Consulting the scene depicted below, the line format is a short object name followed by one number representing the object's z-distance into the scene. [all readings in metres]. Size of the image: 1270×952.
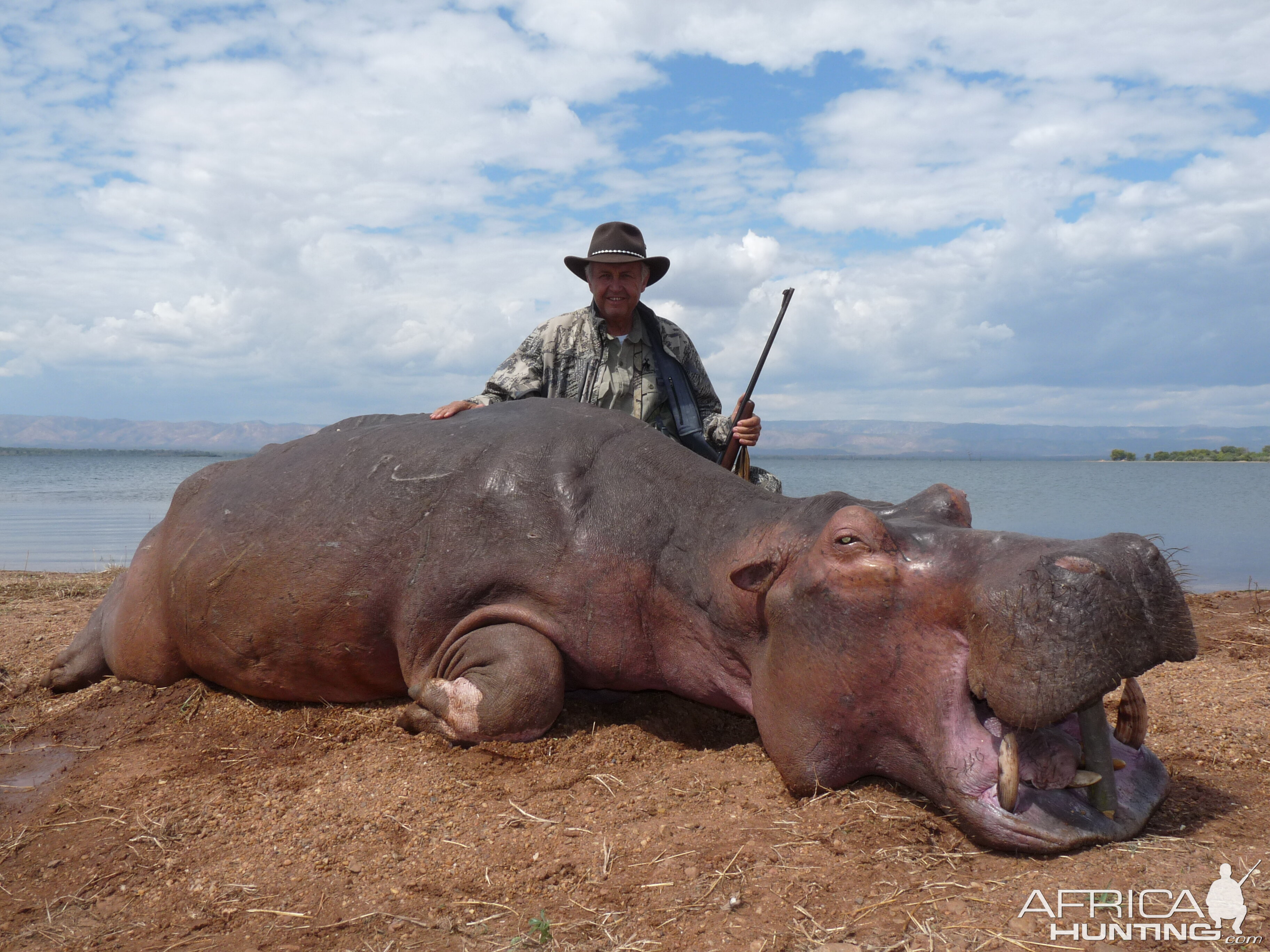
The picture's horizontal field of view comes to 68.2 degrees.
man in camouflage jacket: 6.71
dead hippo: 2.96
